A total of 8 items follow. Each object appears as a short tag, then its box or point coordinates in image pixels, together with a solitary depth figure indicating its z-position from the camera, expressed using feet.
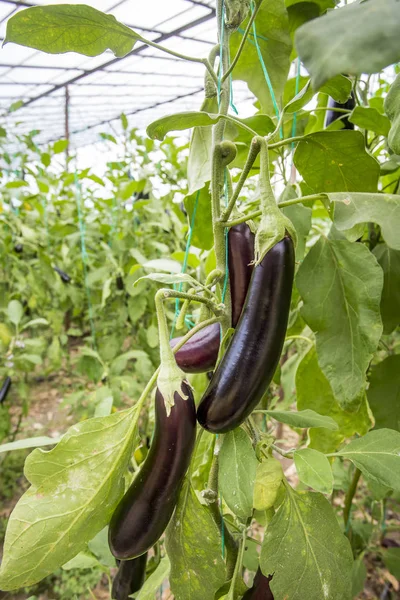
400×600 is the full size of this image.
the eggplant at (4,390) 4.88
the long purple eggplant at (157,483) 1.37
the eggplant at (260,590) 1.76
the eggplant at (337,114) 2.70
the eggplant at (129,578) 2.07
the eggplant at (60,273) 6.11
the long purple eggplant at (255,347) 1.28
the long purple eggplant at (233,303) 1.58
